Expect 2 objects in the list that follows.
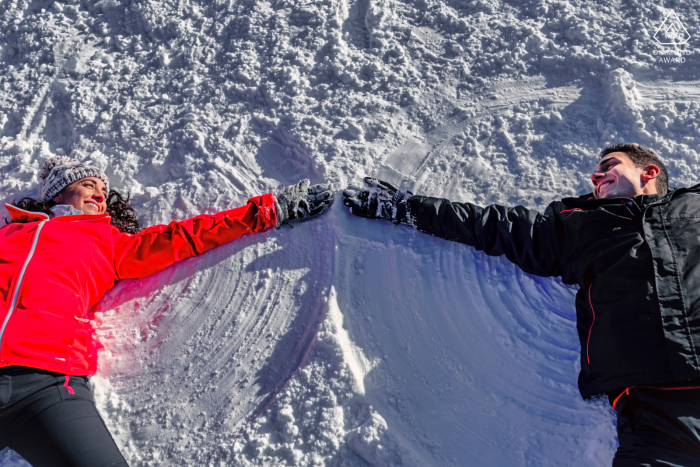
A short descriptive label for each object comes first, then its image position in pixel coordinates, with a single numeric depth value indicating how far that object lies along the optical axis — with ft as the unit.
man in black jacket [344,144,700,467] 6.14
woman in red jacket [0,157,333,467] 6.70
